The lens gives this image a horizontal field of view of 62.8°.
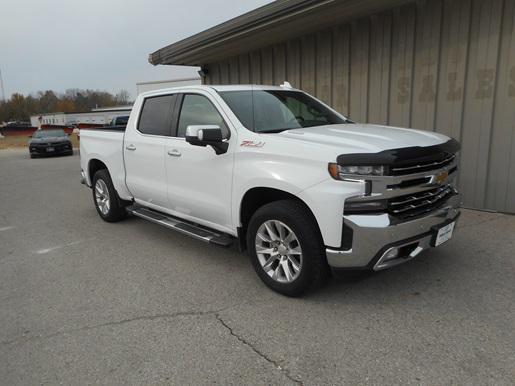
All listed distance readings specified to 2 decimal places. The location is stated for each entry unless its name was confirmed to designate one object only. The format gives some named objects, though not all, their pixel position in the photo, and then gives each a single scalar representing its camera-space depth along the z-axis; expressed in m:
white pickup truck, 3.24
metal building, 6.09
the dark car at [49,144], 21.69
